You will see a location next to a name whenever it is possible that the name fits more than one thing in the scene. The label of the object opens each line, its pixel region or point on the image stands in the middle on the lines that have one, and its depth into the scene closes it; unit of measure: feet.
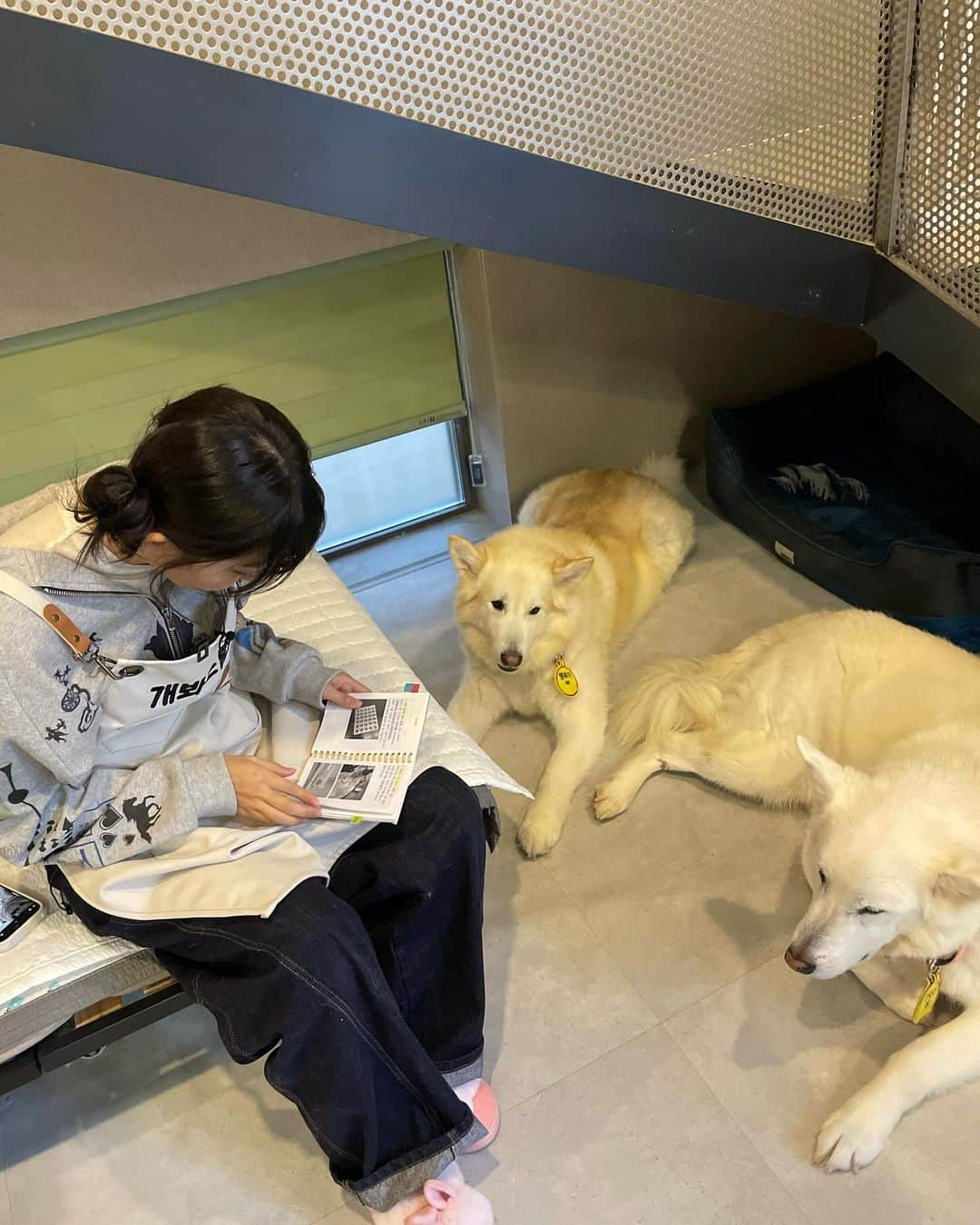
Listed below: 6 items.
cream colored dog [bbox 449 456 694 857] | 8.17
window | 11.69
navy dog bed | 9.67
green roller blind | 9.02
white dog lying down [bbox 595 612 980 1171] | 5.41
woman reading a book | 4.59
